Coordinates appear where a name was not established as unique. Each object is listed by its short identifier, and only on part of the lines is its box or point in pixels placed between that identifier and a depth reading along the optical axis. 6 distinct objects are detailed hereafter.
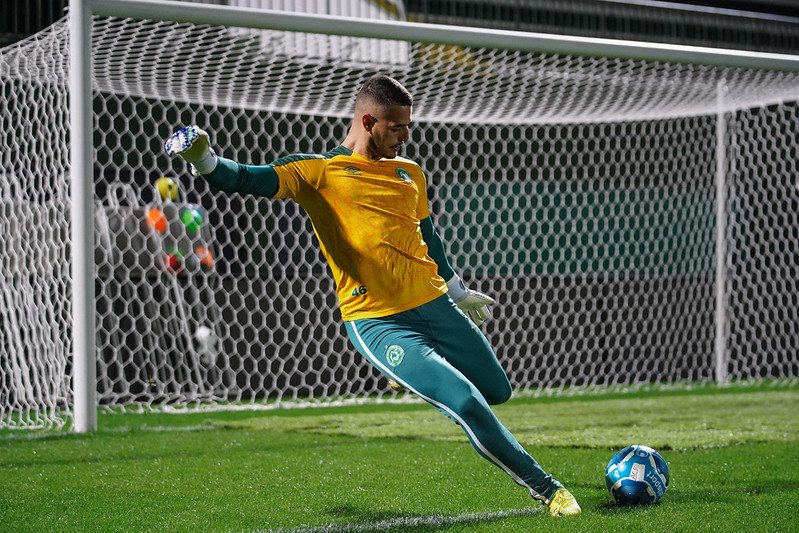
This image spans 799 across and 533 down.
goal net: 13.37
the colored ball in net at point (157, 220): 15.10
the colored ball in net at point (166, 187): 15.42
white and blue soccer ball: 7.75
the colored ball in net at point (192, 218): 15.42
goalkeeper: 7.21
